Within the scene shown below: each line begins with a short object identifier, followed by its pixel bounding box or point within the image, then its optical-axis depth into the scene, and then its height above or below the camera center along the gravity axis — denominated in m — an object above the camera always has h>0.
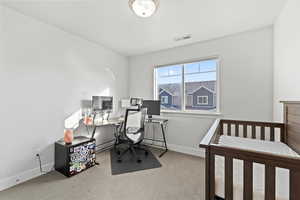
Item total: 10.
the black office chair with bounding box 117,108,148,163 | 2.76 -0.54
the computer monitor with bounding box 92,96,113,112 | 3.09 -0.09
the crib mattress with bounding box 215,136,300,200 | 1.00 -0.64
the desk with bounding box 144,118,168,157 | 3.37 -0.56
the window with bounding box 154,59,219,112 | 3.12 +0.34
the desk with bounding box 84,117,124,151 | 2.92 -0.50
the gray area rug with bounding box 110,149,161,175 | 2.54 -1.26
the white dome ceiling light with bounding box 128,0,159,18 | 1.64 +1.12
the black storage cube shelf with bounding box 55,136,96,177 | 2.26 -0.96
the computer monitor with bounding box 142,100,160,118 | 3.49 -0.19
